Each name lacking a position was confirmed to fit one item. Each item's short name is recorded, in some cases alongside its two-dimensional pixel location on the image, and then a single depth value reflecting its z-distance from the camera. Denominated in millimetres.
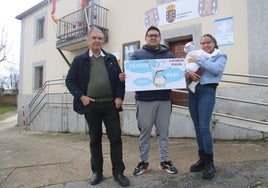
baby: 3400
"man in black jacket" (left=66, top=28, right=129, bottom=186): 3377
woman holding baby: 3314
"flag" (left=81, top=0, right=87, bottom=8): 10266
